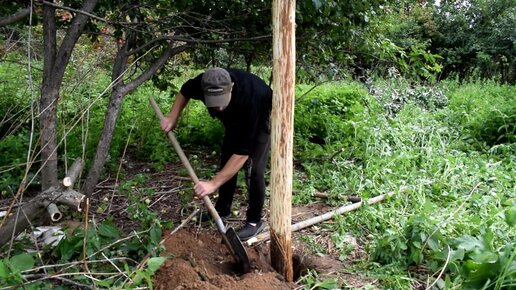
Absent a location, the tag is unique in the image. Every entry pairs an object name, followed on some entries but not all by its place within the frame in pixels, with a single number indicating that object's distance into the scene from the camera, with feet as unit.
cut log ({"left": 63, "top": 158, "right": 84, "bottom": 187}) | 7.38
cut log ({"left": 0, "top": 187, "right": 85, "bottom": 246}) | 7.25
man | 10.44
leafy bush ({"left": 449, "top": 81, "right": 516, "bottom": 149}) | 21.05
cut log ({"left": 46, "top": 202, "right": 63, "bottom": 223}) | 7.19
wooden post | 9.17
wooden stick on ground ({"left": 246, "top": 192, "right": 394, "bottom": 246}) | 11.91
